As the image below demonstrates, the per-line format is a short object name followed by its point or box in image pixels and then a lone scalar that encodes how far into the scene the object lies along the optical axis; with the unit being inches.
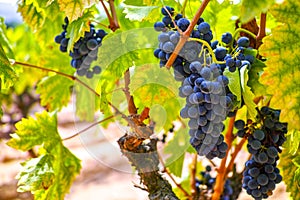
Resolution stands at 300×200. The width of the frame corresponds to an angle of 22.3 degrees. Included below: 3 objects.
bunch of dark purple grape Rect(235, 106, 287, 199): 46.9
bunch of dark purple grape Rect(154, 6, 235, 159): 42.6
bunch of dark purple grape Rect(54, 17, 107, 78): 51.9
